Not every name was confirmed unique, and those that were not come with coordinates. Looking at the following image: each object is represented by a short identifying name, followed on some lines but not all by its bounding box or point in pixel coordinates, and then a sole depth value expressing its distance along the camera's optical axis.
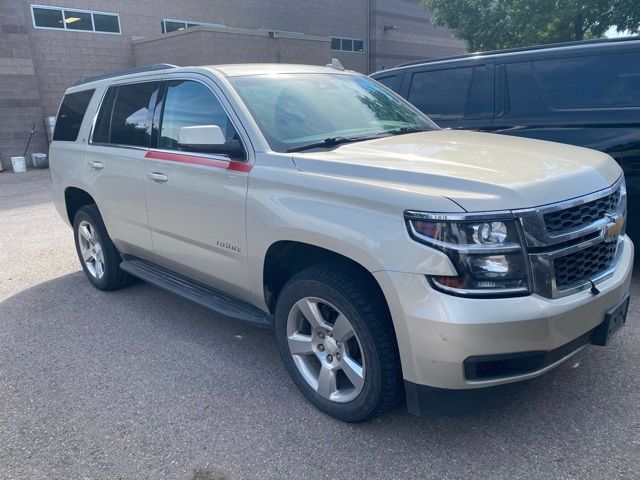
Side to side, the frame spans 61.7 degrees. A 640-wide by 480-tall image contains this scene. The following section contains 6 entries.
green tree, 14.42
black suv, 4.54
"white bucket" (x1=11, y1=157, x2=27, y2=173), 16.30
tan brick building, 16.47
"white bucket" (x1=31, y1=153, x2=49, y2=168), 16.98
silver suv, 2.31
